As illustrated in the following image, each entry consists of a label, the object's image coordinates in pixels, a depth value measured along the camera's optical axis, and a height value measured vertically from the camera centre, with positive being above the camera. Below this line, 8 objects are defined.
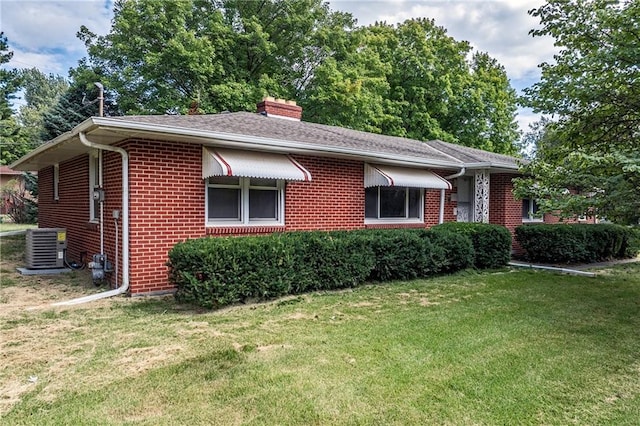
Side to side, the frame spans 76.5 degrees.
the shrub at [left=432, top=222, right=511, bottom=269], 11.00 -0.89
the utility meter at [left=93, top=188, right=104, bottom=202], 8.45 +0.22
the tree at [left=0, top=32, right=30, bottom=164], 25.16 +6.92
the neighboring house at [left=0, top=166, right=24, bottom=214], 30.12 +1.61
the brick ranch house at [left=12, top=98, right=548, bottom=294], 7.40 +0.59
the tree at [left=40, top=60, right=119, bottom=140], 22.22 +5.86
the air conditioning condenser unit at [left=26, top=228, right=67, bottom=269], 9.76 -1.03
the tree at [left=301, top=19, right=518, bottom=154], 23.92 +7.63
